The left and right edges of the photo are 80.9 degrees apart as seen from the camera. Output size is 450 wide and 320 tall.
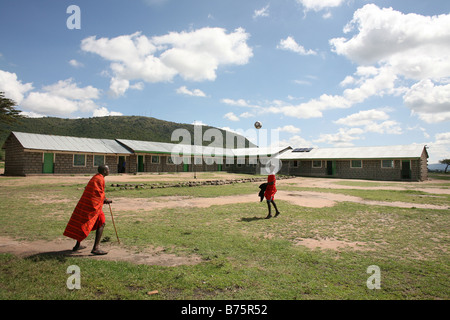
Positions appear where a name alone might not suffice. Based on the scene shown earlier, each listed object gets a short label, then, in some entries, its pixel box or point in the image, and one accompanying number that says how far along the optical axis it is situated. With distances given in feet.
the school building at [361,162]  98.94
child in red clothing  29.32
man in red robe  16.89
